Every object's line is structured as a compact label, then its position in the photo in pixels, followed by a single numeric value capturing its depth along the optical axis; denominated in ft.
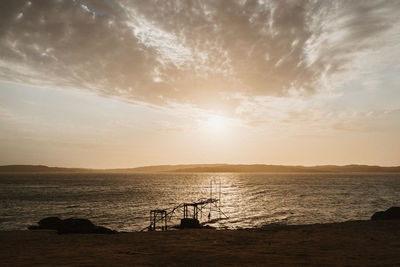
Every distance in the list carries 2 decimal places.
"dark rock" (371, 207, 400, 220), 100.34
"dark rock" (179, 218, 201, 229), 107.24
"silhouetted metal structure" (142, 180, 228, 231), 107.65
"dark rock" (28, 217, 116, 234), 81.51
